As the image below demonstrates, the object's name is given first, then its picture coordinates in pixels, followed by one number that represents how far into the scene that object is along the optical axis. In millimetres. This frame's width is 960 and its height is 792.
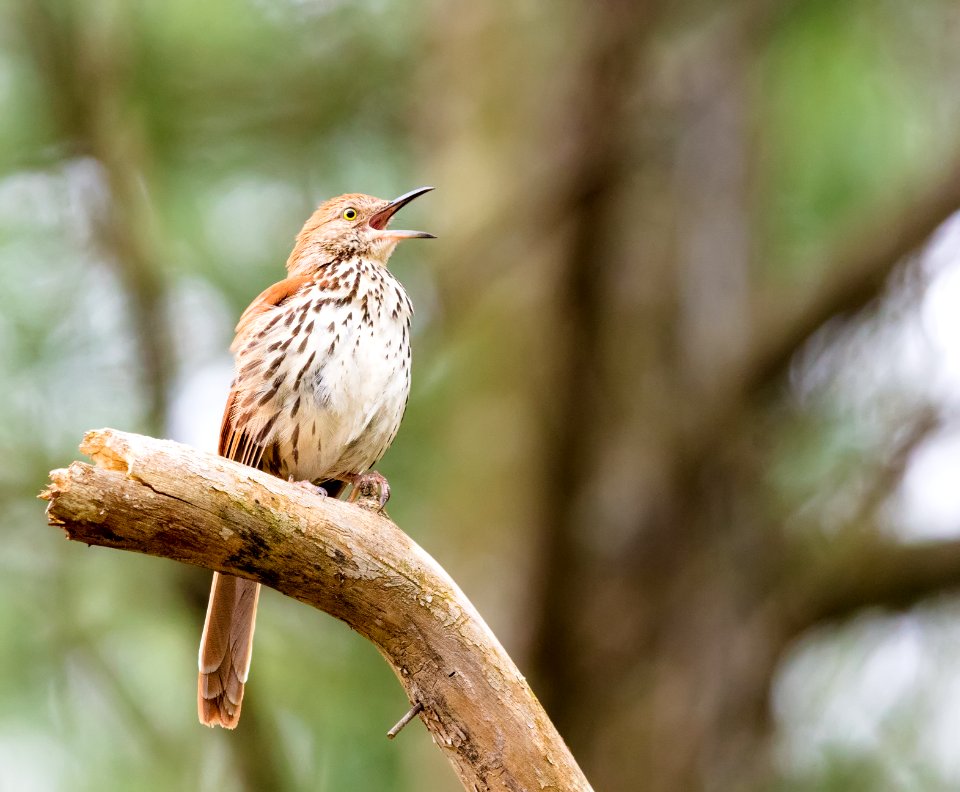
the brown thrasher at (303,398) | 8219
